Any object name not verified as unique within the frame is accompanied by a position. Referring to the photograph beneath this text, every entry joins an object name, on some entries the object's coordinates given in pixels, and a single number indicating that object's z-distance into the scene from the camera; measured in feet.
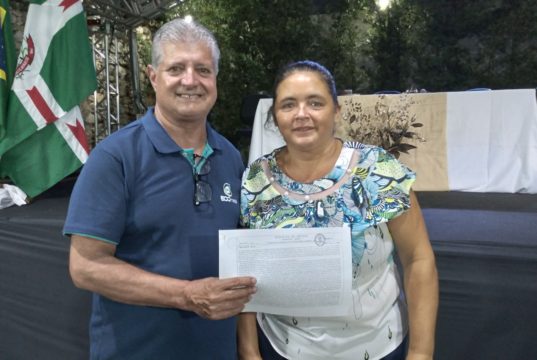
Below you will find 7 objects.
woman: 3.92
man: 3.86
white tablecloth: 11.44
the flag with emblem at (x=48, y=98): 10.15
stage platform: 6.49
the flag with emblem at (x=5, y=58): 9.89
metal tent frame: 18.34
